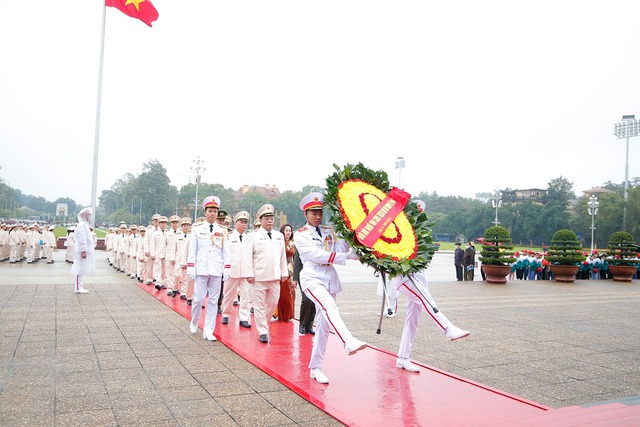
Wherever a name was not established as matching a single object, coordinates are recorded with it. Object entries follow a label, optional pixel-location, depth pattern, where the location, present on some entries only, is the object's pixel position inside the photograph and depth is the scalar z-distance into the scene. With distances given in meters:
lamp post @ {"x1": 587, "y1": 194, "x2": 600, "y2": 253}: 33.38
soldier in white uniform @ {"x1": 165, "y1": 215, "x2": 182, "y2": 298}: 11.26
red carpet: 3.81
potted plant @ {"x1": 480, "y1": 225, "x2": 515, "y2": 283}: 16.41
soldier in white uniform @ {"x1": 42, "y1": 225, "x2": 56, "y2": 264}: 20.65
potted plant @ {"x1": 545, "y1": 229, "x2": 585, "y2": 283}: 17.77
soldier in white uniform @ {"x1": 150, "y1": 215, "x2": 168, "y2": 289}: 11.88
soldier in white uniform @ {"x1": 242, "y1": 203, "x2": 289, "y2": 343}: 6.66
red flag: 15.44
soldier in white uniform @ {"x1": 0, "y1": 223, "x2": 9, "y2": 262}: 20.72
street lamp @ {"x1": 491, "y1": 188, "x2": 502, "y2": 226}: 42.85
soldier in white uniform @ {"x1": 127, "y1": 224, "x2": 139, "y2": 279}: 15.33
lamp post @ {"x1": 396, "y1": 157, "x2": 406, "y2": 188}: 42.31
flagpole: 15.54
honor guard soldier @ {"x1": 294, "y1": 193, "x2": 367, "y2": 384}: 4.68
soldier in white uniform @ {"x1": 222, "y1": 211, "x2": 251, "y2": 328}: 7.37
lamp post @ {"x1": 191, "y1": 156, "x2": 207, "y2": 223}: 41.84
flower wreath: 4.48
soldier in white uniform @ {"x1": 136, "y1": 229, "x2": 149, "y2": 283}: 13.70
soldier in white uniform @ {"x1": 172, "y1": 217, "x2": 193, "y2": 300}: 10.71
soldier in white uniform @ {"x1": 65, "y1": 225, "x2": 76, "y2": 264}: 21.52
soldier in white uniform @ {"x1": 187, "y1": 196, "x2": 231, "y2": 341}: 6.97
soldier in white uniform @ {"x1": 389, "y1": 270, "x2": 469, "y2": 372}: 4.85
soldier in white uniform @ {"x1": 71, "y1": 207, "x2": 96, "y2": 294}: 10.95
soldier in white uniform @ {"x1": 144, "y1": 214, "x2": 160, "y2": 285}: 12.71
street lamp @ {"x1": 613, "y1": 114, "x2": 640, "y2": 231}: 45.06
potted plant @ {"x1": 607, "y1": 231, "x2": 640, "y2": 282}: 19.19
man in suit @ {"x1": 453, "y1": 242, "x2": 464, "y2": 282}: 17.94
